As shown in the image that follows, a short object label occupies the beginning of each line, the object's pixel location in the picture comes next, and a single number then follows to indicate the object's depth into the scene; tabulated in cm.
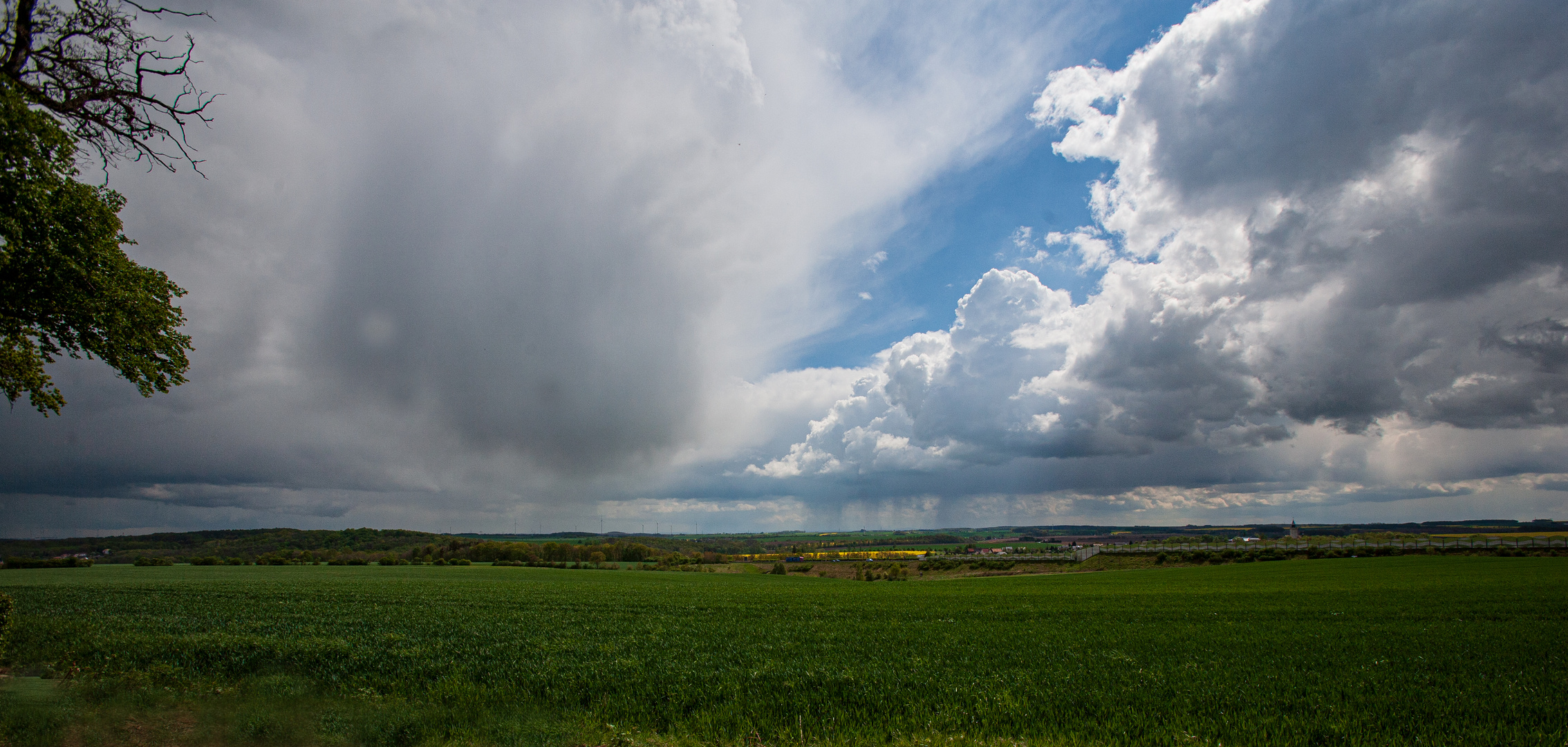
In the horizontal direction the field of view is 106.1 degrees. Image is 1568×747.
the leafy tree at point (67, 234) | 1381
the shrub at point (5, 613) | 1479
